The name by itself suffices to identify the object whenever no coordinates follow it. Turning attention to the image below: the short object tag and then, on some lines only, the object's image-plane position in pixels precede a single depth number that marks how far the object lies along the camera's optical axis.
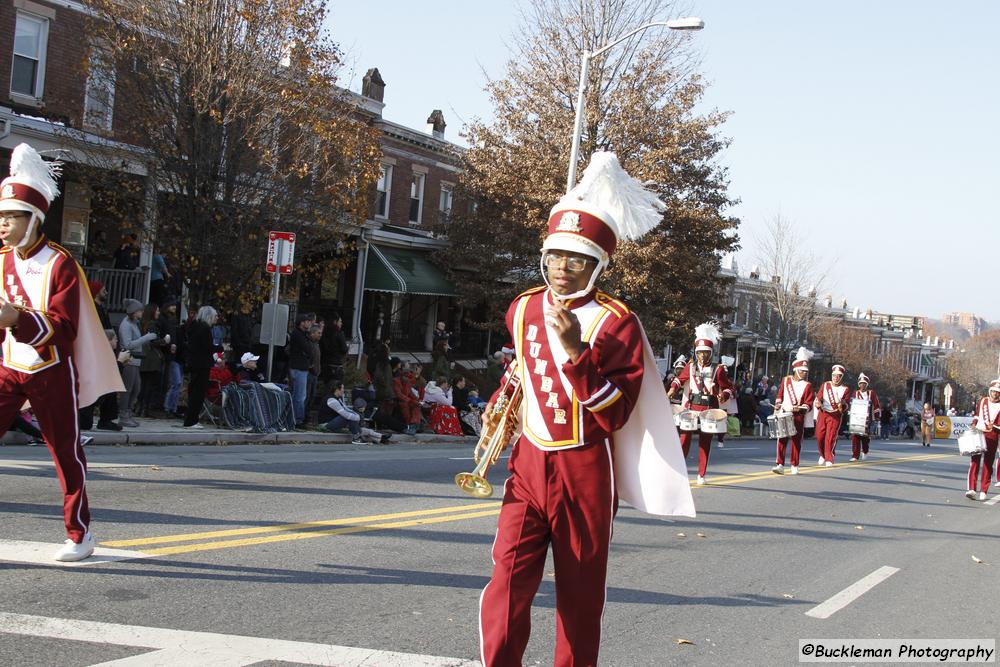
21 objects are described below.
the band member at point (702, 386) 13.37
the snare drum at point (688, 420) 13.09
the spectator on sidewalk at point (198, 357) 14.51
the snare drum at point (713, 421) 13.04
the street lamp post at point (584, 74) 21.30
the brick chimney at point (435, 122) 37.06
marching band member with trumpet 3.94
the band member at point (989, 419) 14.87
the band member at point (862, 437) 23.62
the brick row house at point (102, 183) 19.30
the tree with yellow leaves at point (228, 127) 18.31
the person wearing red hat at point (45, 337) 5.77
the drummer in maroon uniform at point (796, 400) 16.38
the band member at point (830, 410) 18.77
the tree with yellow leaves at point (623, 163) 28.20
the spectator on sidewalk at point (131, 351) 14.06
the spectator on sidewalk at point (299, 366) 16.66
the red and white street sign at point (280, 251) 16.70
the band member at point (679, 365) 13.88
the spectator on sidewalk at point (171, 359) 15.23
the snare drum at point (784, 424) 15.96
